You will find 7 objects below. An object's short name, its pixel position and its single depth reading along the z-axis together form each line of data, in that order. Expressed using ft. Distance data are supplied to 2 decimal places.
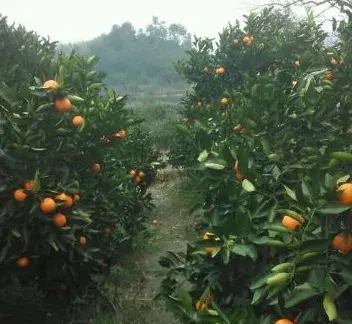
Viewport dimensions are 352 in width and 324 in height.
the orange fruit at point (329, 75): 10.68
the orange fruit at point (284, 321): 5.57
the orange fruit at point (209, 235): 7.30
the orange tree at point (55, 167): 9.20
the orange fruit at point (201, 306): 6.97
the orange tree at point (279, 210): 5.19
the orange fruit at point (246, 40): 23.36
